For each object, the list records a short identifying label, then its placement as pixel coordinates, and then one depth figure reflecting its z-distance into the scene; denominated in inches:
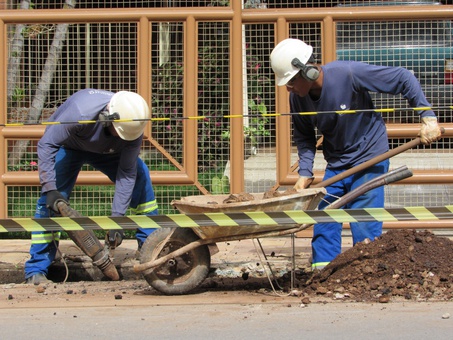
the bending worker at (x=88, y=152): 528.5
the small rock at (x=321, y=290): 482.0
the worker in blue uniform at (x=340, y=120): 494.1
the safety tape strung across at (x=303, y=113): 484.1
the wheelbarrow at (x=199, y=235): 468.1
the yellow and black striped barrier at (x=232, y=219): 461.9
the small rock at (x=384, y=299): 459.2
